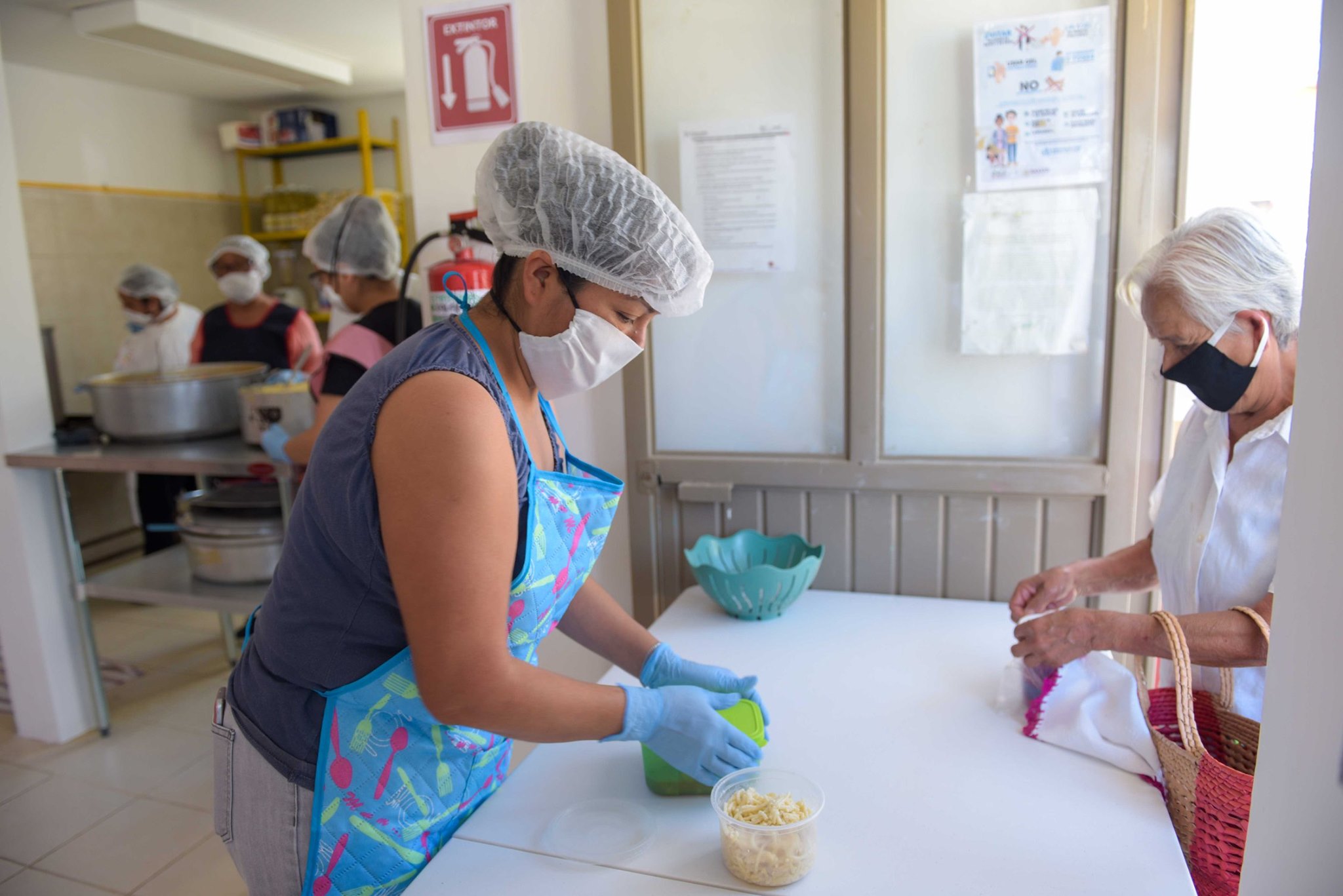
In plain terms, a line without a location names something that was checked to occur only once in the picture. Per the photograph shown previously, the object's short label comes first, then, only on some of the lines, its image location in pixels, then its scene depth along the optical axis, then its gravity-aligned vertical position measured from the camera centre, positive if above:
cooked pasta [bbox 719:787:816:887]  0.91 -0.59
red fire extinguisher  1.85 +0.06
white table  0.94 -0.64
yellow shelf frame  5.26 +0.98
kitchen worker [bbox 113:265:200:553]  4.18 -0.14
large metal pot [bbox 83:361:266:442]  2.59 -0.29
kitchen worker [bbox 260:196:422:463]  2.20 +0.10
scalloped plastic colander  1.63 -0.56
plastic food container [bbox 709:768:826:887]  0.91 -0.60
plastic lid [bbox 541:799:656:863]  0.99 -0.64
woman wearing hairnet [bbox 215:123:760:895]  0.89 -0.30
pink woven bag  0.96 -0.60
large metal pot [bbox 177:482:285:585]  2.54 -0.68
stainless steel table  2.37 -0.52
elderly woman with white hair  1.21 -0.22
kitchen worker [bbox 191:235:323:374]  3.79 -0.08
